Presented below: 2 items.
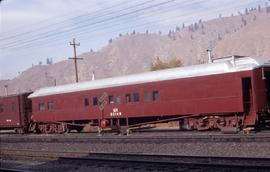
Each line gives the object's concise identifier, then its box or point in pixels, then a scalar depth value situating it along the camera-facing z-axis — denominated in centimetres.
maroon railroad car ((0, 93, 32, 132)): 3816
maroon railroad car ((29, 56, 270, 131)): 2364
